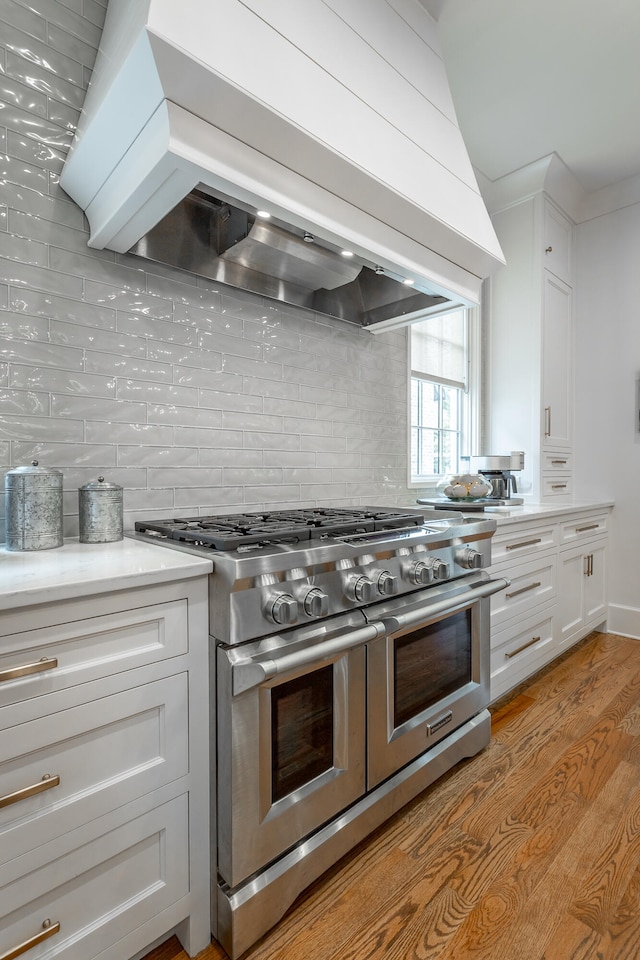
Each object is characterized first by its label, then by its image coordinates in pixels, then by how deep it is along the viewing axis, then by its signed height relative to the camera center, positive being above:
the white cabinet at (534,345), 3.18 +0.90
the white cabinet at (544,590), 2.20 -0.63
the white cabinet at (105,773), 0.84 -0.59
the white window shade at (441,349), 3.00 +0.83
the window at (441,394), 3.01 +0.55
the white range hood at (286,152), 1.06 +0.86
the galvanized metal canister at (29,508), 1.20 -0.08
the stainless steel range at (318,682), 1.08 -0.57
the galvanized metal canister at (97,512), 1.32 -0.10
